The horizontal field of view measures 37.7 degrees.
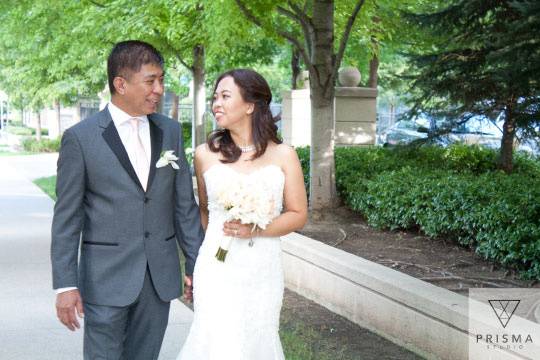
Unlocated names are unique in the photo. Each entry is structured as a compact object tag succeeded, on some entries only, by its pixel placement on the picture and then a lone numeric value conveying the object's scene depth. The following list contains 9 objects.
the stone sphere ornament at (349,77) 15.55
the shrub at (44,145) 37.31
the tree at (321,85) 10.86
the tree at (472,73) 10.35
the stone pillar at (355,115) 15.43
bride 4.07
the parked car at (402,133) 24.53
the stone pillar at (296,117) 17.69
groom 3.66
